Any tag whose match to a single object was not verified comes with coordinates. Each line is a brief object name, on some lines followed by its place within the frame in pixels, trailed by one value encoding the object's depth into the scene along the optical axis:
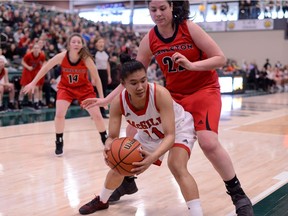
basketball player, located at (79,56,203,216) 2.71
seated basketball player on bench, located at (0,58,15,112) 9.15
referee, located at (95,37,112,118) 10.09
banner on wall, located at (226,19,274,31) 24.02
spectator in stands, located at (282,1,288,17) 22.78
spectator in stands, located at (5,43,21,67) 11.23
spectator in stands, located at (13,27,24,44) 12.12
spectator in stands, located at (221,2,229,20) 24.62
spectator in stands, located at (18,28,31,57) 11.38
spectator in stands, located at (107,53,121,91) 11.97
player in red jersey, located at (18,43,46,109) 9.89
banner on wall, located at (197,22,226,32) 25.39
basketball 2.68
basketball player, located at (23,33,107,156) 5.42
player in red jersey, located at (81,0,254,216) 2.95
